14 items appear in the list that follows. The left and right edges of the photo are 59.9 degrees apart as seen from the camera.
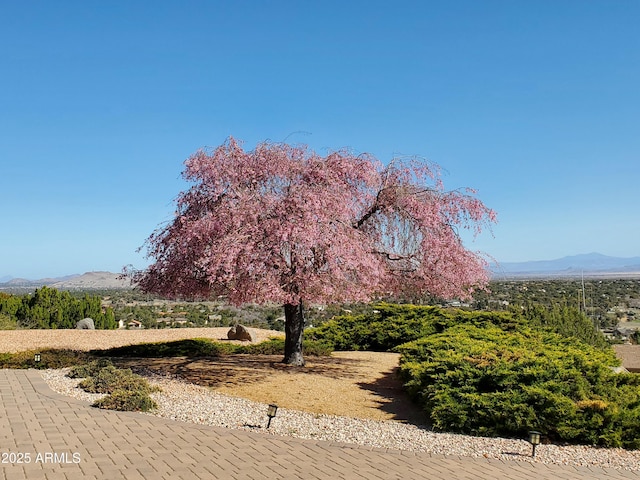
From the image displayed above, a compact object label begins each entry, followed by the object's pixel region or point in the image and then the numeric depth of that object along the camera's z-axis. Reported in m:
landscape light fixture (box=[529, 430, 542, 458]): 7.28
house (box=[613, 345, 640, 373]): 19.69
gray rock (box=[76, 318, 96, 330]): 23.53
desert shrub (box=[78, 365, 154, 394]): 10.30
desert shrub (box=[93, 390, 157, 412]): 9.01
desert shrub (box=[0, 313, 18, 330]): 22.24
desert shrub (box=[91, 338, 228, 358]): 16.47
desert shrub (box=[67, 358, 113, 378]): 12.22
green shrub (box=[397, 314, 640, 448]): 8.12
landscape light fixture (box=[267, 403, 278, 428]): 8.02
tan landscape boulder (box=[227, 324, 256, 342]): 20.02
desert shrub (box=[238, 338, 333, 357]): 16.56
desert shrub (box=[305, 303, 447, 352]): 18.30
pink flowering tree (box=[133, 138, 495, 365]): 11.10
